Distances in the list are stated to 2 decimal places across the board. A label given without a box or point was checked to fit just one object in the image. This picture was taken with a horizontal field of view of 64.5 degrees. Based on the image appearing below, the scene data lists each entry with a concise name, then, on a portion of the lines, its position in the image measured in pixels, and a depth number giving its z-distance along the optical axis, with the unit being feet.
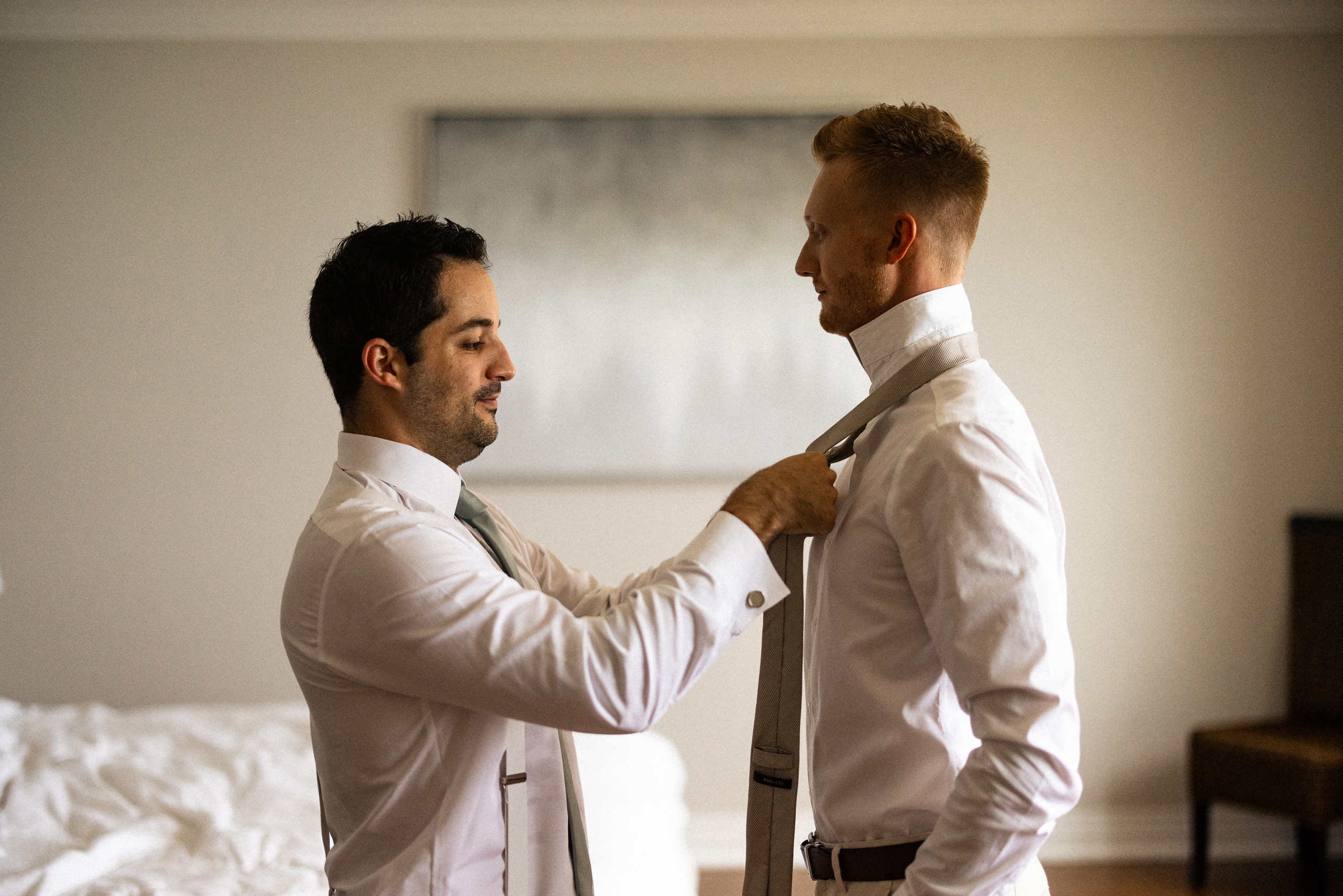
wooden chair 10.10
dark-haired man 3.80
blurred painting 11.55
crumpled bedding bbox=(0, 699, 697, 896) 6.05
